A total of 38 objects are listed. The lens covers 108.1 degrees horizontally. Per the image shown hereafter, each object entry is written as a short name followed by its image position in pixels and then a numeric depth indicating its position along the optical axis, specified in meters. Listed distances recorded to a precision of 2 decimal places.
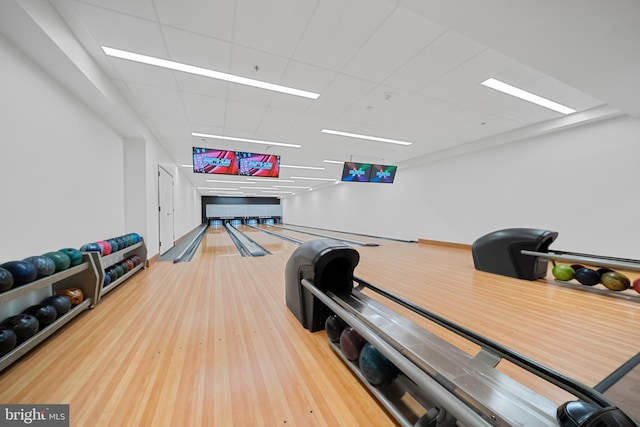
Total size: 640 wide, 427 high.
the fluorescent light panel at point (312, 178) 10.39
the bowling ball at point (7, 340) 1.48
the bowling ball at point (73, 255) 2.21
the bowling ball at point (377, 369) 1.32
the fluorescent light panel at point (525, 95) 3.15
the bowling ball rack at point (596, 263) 2.76
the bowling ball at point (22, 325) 1.61
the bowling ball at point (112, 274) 2.99
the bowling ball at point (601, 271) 3.10
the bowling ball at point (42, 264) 1.81
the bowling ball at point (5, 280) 1.49
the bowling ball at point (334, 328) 1.72
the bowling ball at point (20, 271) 1.63
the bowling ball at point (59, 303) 1.98
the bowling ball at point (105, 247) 2.82
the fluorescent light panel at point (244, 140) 4.95
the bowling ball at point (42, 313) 1.83
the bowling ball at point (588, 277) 3.04
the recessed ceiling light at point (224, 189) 13.77
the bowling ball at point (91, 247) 2.67
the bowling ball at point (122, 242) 3.28
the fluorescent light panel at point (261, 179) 10.52
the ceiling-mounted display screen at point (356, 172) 6.50
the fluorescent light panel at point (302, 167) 8.23
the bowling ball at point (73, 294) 2.24
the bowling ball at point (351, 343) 1.50
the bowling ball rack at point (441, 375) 0.86
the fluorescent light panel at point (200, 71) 2.48
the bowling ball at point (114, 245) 3.06
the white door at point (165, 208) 5.28
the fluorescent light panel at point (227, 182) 10.97
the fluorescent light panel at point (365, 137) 4.92
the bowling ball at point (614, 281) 2.85
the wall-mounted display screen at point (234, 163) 5.05
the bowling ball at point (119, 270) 3.13
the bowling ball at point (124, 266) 3.31
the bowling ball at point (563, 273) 3.30
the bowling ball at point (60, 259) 2.03
